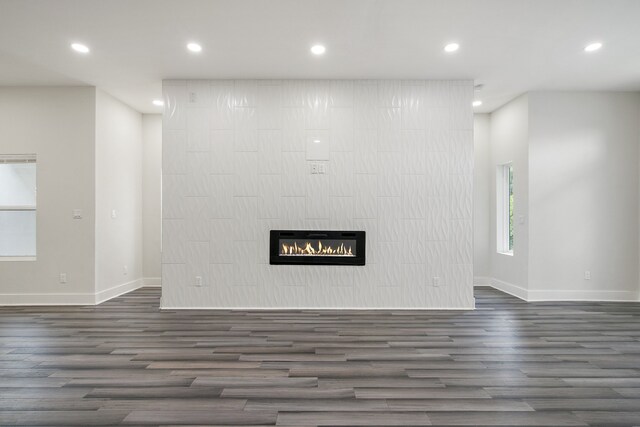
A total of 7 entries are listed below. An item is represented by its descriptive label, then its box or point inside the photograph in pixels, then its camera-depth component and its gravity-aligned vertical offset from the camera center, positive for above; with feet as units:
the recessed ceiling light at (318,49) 13.75 +5.69
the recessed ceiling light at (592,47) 13.52 +5.69
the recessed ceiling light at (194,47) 13.60 +5.69
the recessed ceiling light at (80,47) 13.66 +5.68
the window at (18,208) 18.19 +0.04
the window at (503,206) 22.00 +0.20
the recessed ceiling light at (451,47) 13.60 +5.69
